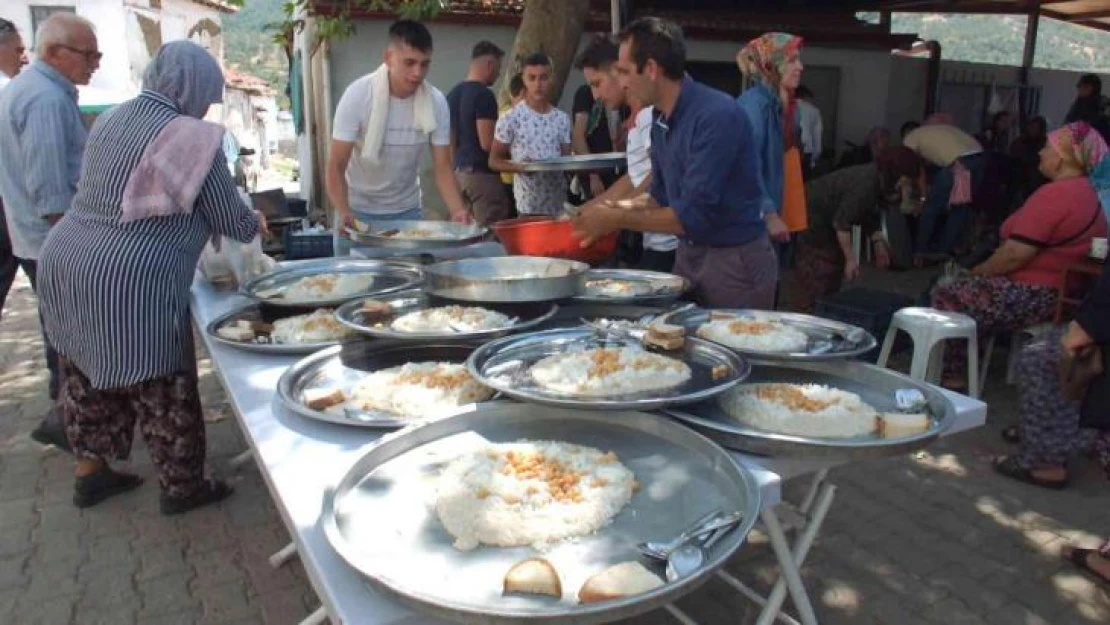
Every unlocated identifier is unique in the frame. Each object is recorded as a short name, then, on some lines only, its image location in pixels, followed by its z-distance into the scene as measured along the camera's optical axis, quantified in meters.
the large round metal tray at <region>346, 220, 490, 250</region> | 3.22
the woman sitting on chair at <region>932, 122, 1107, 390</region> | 3.96
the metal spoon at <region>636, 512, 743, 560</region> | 1.23
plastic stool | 4.02
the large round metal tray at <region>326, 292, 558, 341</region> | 2.15
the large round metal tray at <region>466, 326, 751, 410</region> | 1.62
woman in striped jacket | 2.51
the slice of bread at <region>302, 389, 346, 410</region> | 1.79
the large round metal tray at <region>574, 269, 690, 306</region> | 2.53
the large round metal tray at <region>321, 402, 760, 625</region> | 1.09
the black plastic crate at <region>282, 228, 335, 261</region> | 3.86
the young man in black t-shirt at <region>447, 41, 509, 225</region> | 5.63
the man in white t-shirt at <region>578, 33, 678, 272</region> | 3.43
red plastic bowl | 2.83
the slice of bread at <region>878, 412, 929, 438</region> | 1.57
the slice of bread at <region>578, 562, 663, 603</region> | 1.09
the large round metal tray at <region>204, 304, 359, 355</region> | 2.21
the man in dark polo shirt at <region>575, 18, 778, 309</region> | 2.45
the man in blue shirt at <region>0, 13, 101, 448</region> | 3.45
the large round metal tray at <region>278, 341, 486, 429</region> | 1.72
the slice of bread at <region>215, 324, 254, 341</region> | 2.33
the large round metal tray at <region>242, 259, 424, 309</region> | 2.90
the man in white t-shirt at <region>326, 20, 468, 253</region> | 3.52
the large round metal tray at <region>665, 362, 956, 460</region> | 1.52
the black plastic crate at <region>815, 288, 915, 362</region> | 4.59
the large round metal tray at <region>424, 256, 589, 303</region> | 2.27
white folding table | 1.18
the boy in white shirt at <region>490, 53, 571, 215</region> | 5.31
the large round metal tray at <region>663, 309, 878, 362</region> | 1.94
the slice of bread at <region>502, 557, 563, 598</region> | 1.13
